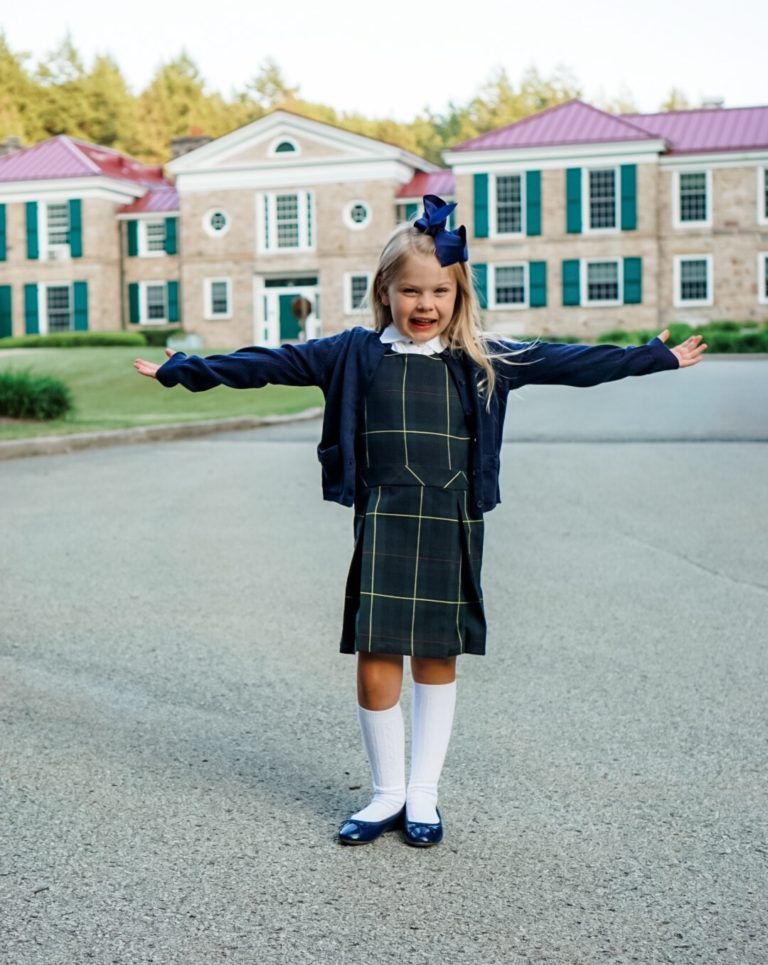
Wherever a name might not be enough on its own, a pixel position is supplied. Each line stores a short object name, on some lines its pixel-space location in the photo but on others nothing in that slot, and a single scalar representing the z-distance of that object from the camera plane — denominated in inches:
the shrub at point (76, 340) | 1692.9
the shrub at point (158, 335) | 1787.6
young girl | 139.9
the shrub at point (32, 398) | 706.2
